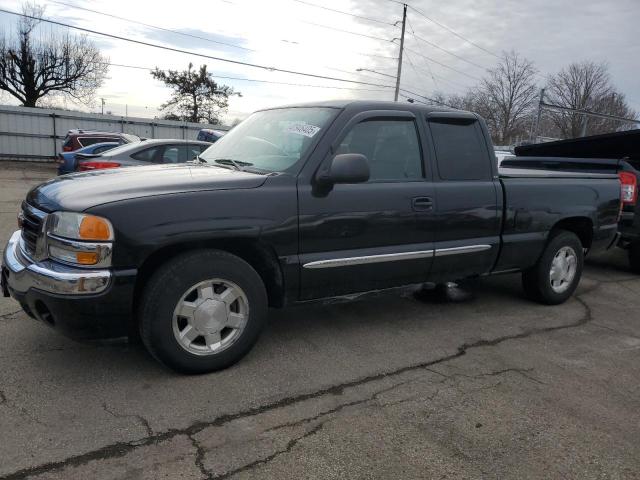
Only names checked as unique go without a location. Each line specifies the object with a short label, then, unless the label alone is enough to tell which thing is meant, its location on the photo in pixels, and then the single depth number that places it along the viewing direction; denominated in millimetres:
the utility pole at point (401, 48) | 36188
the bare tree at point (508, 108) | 49562
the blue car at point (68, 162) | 10588
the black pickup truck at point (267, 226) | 2994
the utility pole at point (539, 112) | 25538
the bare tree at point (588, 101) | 46562
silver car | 9039
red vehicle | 19094
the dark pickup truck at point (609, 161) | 6570
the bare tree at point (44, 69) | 35656
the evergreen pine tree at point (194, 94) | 47656
